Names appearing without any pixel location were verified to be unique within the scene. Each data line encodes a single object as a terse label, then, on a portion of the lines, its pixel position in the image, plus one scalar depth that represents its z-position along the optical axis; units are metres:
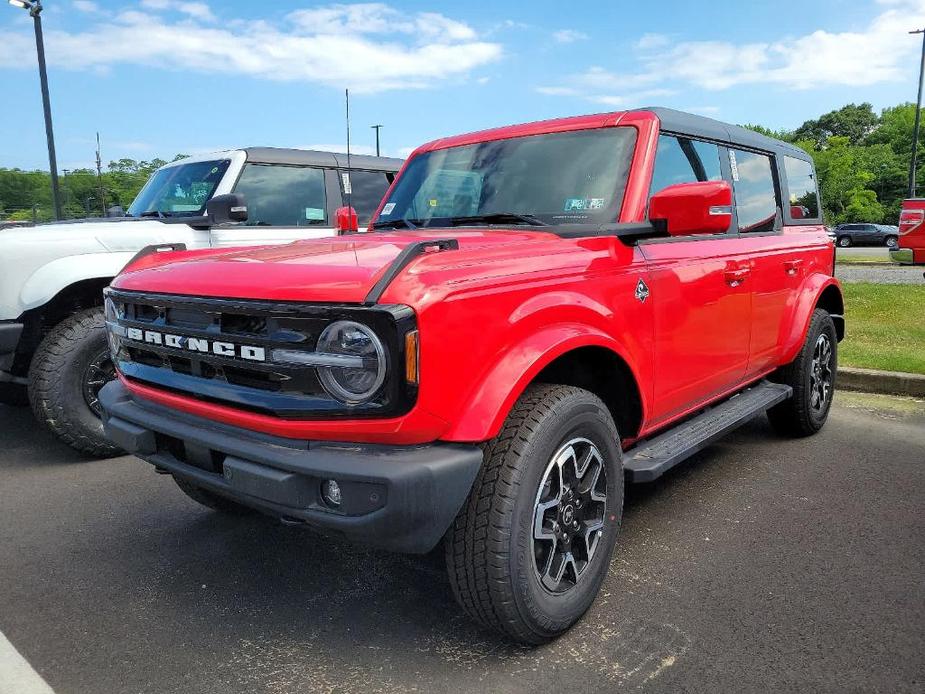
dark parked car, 37.50
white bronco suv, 4.40
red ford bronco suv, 2.06
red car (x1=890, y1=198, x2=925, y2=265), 15.70
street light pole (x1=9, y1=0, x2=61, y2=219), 13.34
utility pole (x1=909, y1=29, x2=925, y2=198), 28.97
